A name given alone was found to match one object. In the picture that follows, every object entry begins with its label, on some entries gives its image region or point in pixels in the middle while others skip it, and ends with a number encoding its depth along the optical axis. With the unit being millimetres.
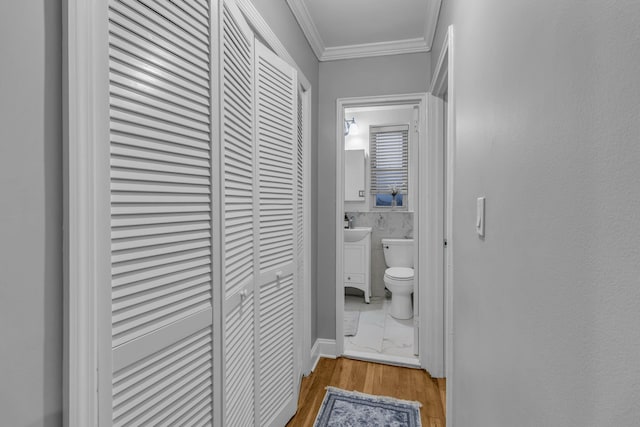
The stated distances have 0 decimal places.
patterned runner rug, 1973
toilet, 3656
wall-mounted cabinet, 4641
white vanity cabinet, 4324
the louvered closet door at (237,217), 1242
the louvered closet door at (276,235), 1686
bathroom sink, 4328
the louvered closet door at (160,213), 751
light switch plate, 1070
